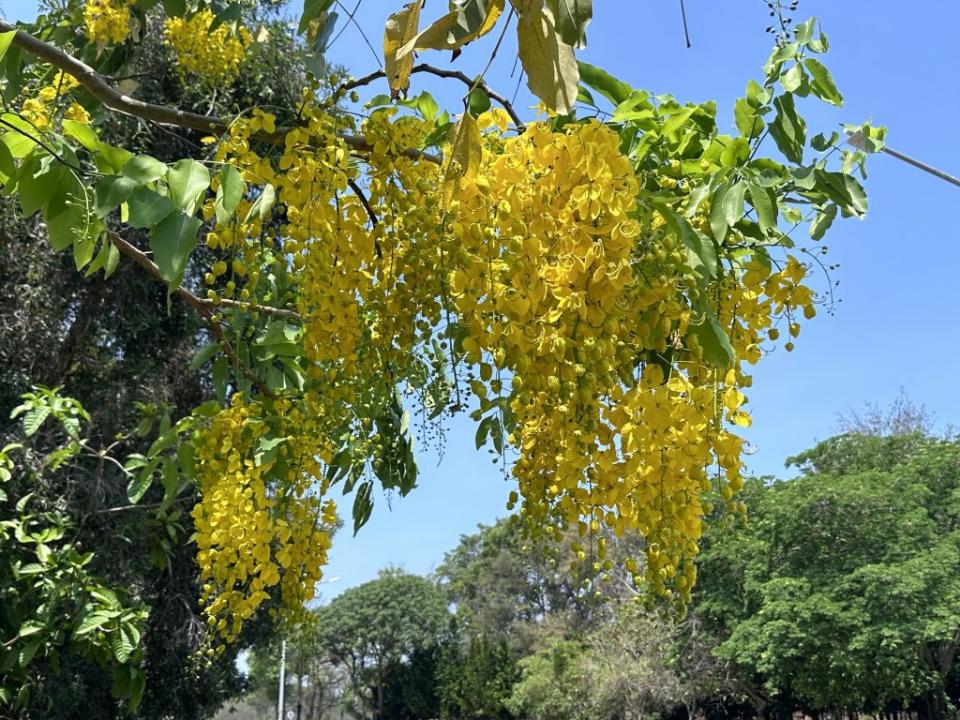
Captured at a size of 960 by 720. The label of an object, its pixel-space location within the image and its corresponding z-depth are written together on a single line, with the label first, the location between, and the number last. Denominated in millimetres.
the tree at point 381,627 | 26641
